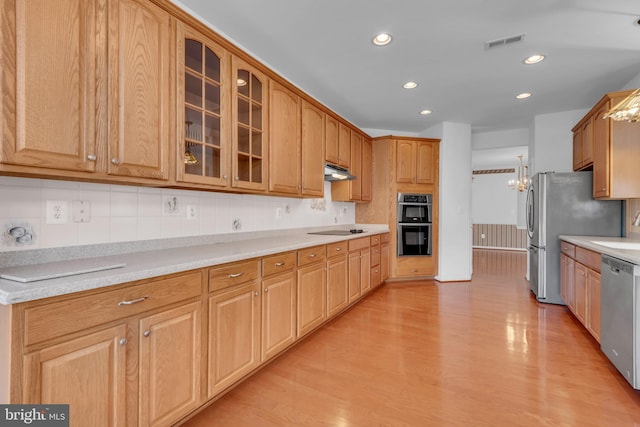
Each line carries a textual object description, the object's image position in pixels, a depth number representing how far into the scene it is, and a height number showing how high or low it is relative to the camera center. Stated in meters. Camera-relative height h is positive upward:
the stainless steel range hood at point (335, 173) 3.57 +0.52
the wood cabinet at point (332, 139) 3.53 +0.92
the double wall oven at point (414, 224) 4.77 -0.15
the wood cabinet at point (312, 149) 3.08 +0.70
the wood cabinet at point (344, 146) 3.85 +0.91
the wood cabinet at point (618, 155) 2.87 +0.59
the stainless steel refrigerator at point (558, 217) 3.46 -0.02
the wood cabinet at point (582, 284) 2.52 -0.66
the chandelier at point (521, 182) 6.69 +0.78
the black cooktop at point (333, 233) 3.57 -0.23
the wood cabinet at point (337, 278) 2.95 -0.67
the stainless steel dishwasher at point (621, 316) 1.87 -0.69
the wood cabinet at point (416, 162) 4.78 +0.86
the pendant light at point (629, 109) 1.88 +0.69
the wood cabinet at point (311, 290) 2.48 -0.67
